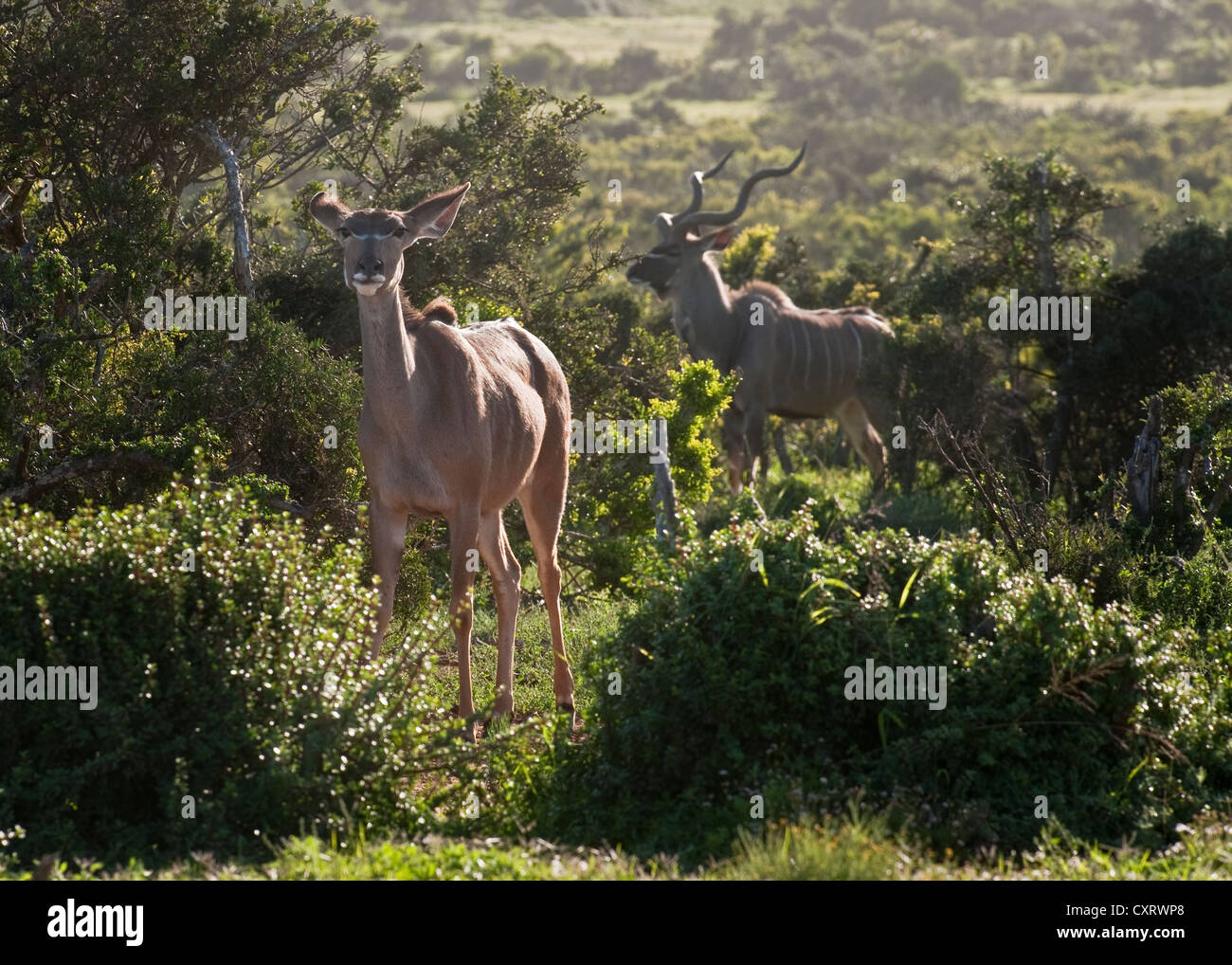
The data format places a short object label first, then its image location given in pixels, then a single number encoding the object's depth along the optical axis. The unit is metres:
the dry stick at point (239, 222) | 17.05
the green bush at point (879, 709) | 11.36
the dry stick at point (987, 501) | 15.99
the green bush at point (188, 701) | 10.73
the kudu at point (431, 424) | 13.77
